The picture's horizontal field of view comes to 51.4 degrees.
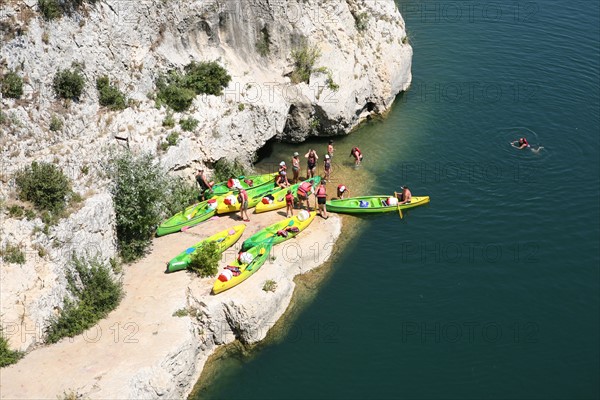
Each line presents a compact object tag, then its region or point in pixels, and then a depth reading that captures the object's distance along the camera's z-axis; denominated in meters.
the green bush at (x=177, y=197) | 33.09
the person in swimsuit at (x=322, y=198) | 33.78
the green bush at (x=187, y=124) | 33.78
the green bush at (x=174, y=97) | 34.00
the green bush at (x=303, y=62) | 39.19
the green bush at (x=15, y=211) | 26.67
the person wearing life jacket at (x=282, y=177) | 36.16
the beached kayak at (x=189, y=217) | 32.41
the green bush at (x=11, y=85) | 28.70
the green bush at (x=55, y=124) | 29.70
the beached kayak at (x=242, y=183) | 34.66
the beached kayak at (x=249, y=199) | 33.69
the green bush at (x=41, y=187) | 27.36
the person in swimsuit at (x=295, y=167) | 36.91
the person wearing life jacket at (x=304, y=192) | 34.66
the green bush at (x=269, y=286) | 28.77
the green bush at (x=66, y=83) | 30.31
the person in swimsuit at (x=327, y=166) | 36.88
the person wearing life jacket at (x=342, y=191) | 35.66
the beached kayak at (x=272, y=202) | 34.56
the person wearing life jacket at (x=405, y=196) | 35.16
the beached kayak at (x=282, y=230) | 31.52
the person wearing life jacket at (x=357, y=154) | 38.44
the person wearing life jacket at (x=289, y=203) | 34.00
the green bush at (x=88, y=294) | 26.31
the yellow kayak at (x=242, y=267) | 28.27
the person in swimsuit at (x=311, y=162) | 36.94
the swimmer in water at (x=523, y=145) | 38.88
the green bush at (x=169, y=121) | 33.34
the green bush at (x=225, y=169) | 35.72
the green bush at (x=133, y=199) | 29.92
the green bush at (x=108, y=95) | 31.80
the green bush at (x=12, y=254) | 25.61
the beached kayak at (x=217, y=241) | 29.53
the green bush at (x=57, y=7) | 30.12
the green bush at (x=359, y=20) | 42.72
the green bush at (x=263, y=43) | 38.25
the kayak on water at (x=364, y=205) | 34.88
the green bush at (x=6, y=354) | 24.06
